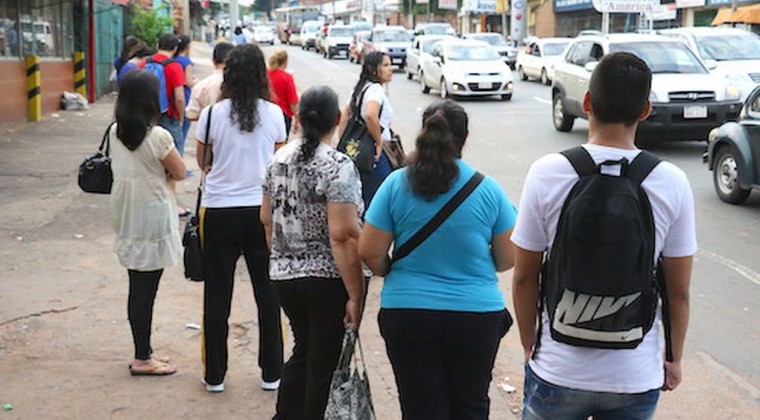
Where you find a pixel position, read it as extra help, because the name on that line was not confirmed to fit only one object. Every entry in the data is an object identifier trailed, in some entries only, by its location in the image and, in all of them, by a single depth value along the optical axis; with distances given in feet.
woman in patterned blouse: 12.90
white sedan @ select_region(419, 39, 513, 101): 76.69
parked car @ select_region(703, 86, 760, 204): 32.83
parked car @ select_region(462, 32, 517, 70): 121.61
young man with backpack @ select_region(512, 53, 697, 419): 8.36
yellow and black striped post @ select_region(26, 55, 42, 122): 56.59
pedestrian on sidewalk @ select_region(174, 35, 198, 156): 32.45
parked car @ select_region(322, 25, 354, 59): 155.33
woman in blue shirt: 11.21
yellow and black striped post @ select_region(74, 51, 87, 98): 69.26
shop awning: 104.58
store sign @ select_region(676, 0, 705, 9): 130.11
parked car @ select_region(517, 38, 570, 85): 97.25
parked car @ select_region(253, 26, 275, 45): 222.75
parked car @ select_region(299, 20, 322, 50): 193.54
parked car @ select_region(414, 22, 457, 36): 136.05
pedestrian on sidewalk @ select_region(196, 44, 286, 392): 15.81
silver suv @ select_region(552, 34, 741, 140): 46.80
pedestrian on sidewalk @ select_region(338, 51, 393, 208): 22.63
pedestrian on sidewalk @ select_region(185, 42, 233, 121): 25.66
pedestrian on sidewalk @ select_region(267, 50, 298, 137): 28.17
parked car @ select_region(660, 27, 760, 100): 55.62
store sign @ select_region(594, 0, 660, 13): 100.73
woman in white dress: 15.92
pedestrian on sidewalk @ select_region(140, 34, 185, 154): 30.71
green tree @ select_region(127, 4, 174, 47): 87.76
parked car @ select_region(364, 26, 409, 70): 126.00
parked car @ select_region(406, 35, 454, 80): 93.42
